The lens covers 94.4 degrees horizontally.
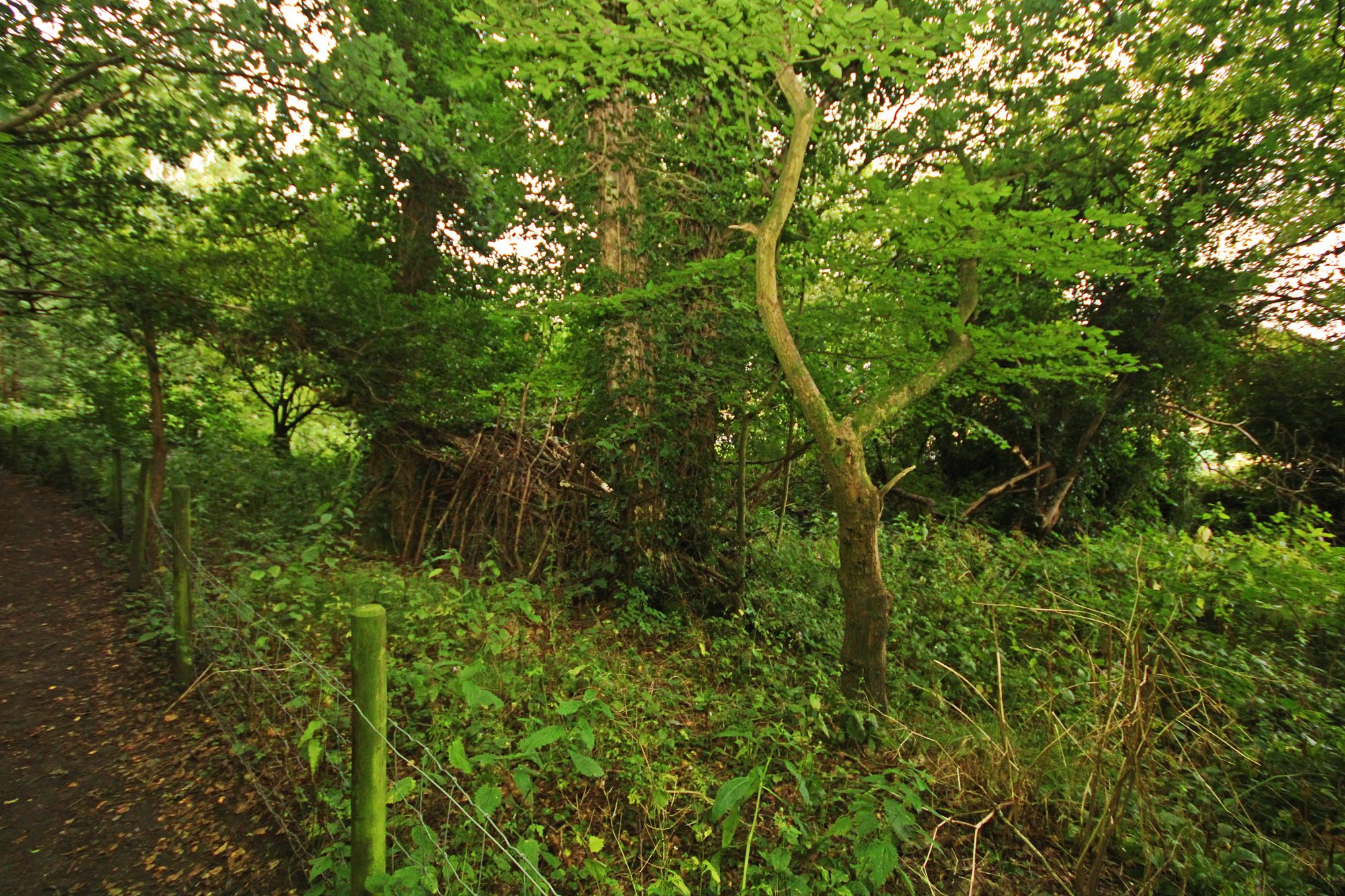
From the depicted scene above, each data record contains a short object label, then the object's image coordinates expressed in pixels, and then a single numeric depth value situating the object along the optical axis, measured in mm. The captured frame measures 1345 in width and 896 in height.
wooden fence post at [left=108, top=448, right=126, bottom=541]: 7395
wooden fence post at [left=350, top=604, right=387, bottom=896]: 2145
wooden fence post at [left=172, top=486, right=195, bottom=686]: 4277
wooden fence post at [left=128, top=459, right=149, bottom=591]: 5910
